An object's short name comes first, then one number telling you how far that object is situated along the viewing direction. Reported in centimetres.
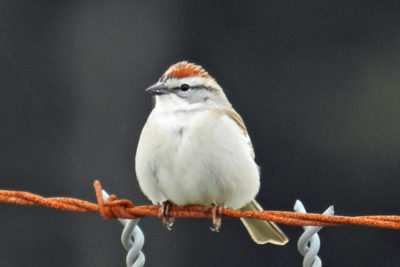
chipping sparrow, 690
